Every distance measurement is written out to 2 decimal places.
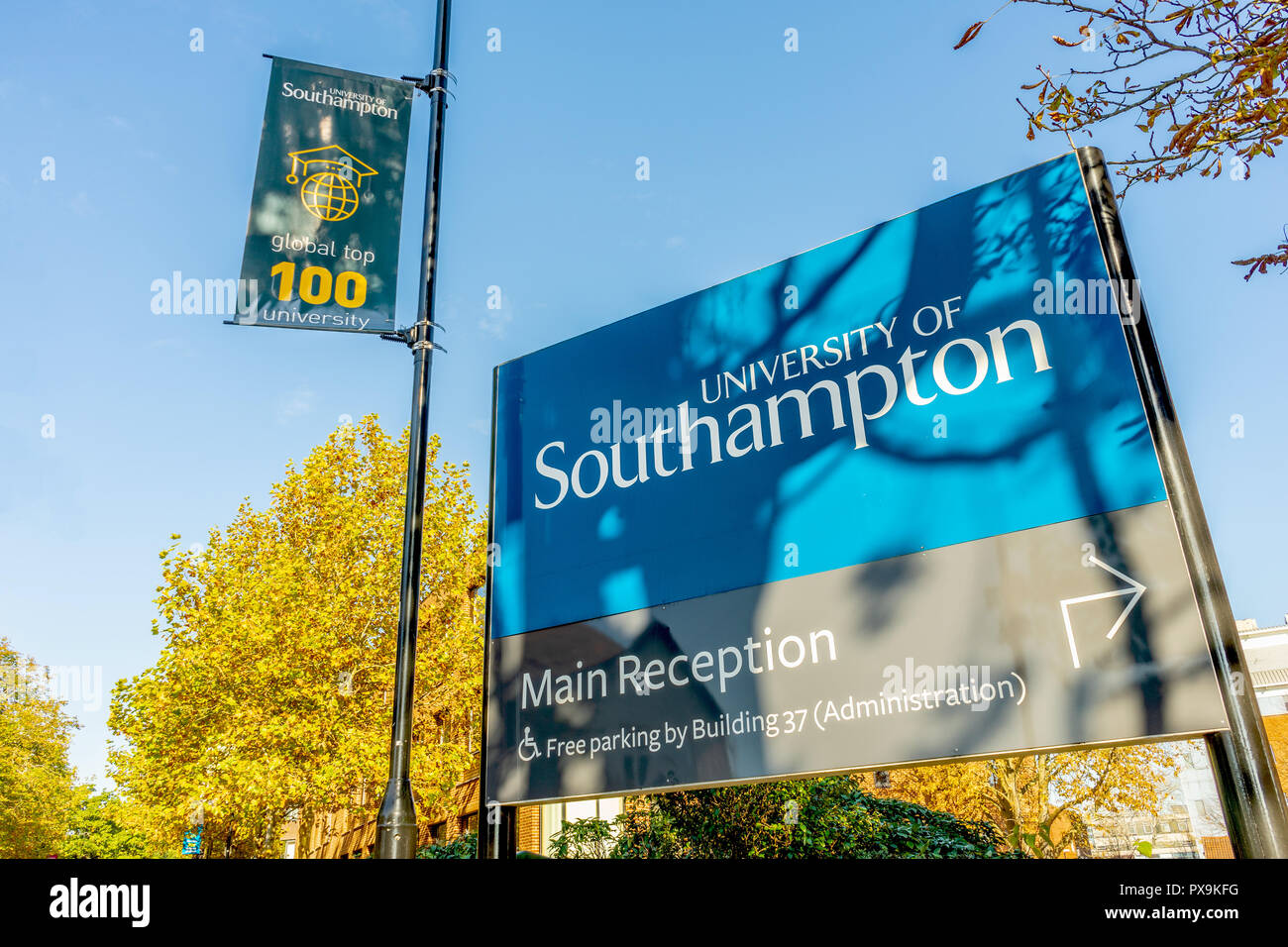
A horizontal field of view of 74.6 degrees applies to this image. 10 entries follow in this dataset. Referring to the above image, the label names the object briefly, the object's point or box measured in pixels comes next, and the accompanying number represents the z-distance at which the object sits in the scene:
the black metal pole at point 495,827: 5.58
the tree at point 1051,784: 21.33
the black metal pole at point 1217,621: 3.57
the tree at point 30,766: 35.31
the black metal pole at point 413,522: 5.48
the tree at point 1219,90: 4.76
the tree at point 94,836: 49.90
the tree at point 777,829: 9.25
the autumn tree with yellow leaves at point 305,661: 17.27
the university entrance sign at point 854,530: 4.22
